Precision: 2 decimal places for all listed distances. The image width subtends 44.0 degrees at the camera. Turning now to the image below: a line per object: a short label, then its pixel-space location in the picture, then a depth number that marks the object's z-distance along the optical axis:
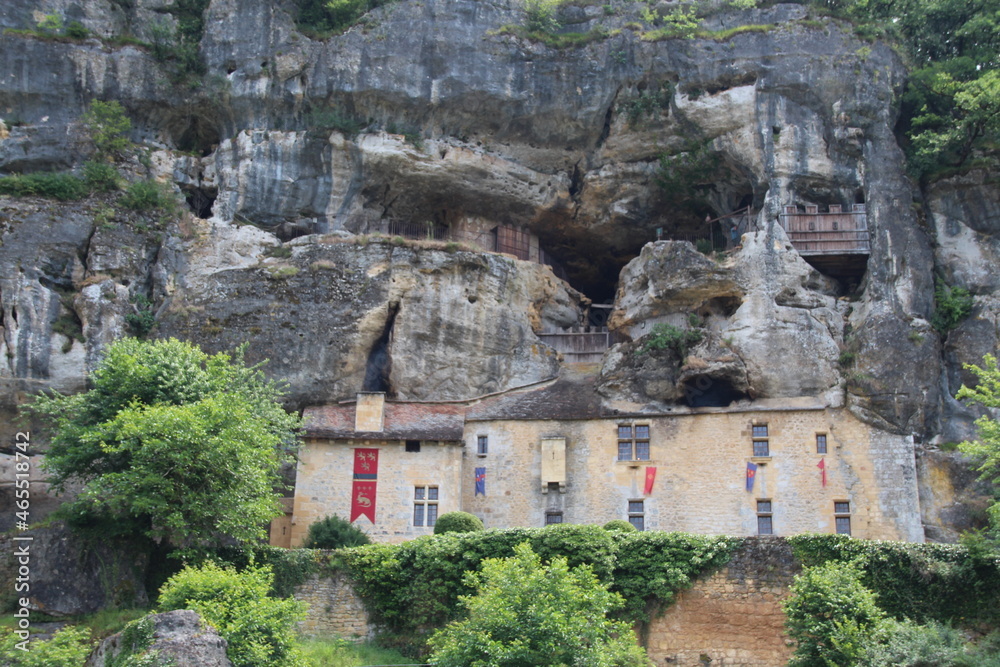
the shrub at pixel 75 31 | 40.75
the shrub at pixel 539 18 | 42.94
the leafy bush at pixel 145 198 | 38.66
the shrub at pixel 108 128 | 39.59
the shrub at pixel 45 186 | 37.78
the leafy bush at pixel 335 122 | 41.19
